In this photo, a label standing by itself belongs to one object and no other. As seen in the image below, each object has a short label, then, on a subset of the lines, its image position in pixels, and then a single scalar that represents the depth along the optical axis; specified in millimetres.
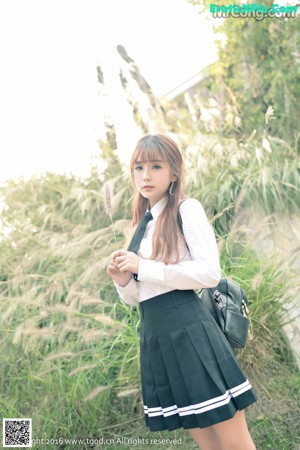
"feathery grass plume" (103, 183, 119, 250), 2486
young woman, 2084
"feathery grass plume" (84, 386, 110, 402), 3225
